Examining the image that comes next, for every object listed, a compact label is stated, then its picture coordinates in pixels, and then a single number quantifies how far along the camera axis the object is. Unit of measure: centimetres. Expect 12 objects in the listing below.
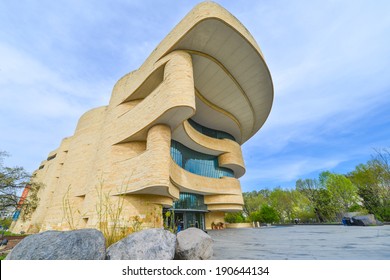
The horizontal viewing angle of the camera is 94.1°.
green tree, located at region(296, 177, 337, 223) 2722
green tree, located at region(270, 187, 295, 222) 3706
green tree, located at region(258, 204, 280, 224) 2833
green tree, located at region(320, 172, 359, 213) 2488
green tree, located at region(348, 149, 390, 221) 1892
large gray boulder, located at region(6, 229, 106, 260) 301
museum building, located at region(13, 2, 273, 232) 1308
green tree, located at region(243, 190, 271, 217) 4172
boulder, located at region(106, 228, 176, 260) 361
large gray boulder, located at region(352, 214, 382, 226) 1405
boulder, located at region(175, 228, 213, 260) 444
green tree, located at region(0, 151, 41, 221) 1368
